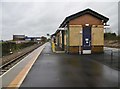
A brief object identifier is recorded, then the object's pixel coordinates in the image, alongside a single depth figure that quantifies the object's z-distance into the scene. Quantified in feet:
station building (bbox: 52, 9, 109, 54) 30.86
